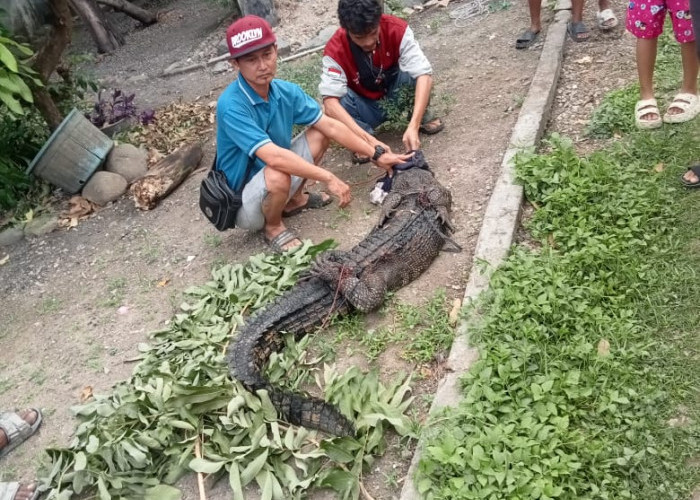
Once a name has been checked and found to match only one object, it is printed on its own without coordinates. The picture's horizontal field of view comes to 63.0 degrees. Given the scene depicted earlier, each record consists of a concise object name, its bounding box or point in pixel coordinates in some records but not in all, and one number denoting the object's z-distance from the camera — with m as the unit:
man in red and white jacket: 4.52
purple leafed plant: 6.92
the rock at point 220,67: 8.71
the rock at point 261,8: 9.00
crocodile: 2.96
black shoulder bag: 4.19
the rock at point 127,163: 6.20
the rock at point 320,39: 8.29
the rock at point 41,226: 5.74
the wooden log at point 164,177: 5.61
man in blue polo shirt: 3.76
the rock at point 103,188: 5.95
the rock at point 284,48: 8.32
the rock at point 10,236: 5.75
